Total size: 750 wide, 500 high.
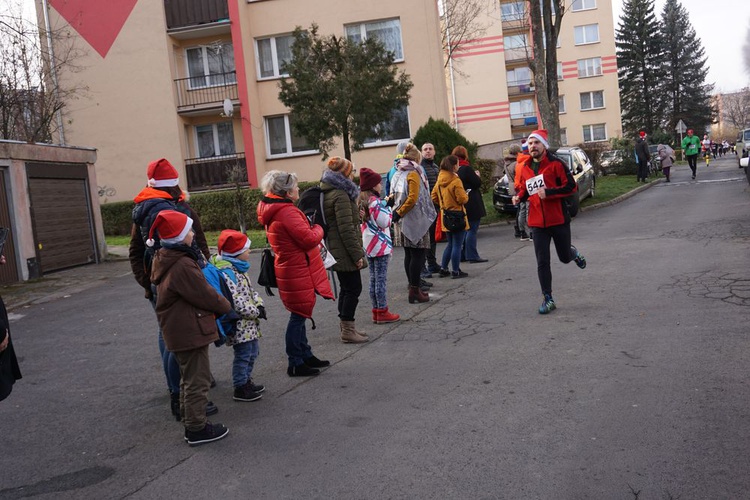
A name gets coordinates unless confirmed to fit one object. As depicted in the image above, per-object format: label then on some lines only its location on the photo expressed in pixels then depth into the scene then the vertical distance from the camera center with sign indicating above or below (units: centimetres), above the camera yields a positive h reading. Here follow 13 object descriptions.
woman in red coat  581 -48
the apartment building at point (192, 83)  2581 +493
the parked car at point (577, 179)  1731 -10
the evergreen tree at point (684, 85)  6769 +767
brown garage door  1563 +20
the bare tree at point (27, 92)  1997 +415
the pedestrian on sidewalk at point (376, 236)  754 -45
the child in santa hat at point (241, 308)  525 -77
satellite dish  2330 +339
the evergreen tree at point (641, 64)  6662 +1002
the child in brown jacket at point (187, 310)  448 -64
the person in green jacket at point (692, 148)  2642 +59
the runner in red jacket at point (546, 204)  746 -29
